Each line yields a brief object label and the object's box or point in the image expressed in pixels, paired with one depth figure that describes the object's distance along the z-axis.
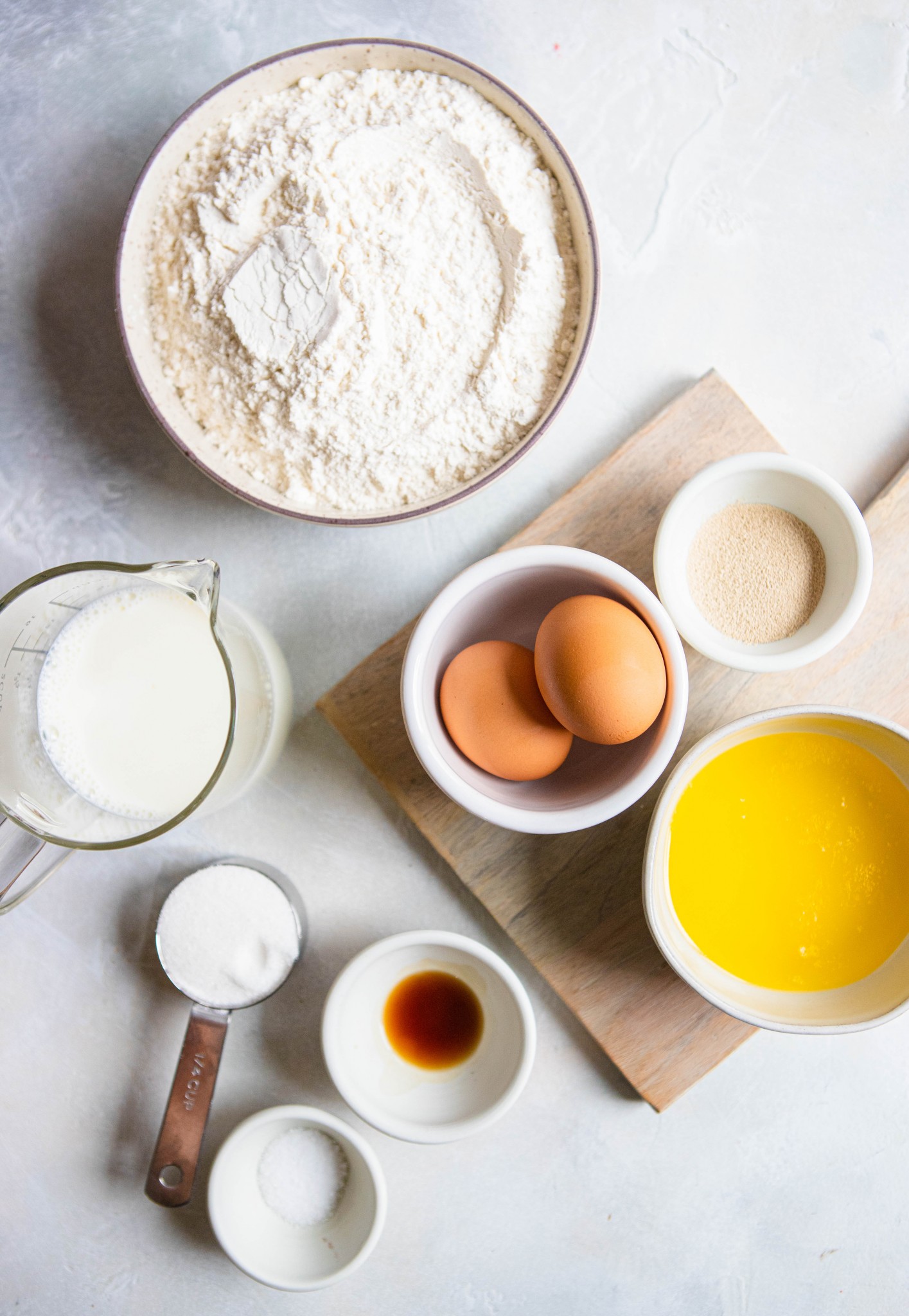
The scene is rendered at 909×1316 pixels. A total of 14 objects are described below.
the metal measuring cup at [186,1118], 0.90
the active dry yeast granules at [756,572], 0.82
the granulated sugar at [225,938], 0.92
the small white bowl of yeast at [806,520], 0.78
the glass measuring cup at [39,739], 0.73
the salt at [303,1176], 0.94
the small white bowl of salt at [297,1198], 0.89
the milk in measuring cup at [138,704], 0.75
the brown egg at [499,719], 0.73
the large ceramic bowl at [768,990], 0.74
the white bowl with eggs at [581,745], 0.69
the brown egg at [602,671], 0.66
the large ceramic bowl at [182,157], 0.82
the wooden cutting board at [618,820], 0.87
